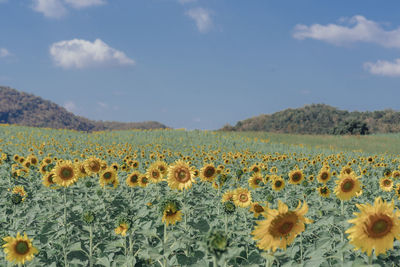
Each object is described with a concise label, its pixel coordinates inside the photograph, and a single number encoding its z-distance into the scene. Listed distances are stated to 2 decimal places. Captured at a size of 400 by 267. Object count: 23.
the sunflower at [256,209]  5.41
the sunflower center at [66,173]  5.92
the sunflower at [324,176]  7.97
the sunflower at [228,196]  5.67
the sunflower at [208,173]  6.40
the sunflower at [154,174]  6.56
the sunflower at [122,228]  3.62
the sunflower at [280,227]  2.46
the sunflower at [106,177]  7.10
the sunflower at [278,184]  7.58
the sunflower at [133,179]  7.35
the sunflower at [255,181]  8.05
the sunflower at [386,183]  8.46
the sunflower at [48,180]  6.56
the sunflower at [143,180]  7.27
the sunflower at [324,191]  7.17
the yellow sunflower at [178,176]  4.83
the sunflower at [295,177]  7.88
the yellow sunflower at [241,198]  5.45
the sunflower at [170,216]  3.60
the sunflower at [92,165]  7.35
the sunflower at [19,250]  3.48
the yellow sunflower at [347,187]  4.75
